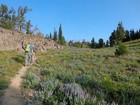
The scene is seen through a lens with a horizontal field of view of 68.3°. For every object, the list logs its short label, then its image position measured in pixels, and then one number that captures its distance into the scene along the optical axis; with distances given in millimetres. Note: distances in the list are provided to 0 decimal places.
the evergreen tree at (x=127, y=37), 50664
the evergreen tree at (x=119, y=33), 39530
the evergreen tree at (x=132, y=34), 49888
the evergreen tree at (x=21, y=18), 37559
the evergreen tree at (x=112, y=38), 41142
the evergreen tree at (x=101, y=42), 53983
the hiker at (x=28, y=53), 9898
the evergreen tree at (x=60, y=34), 52595
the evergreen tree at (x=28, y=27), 38473
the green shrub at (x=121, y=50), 13863
